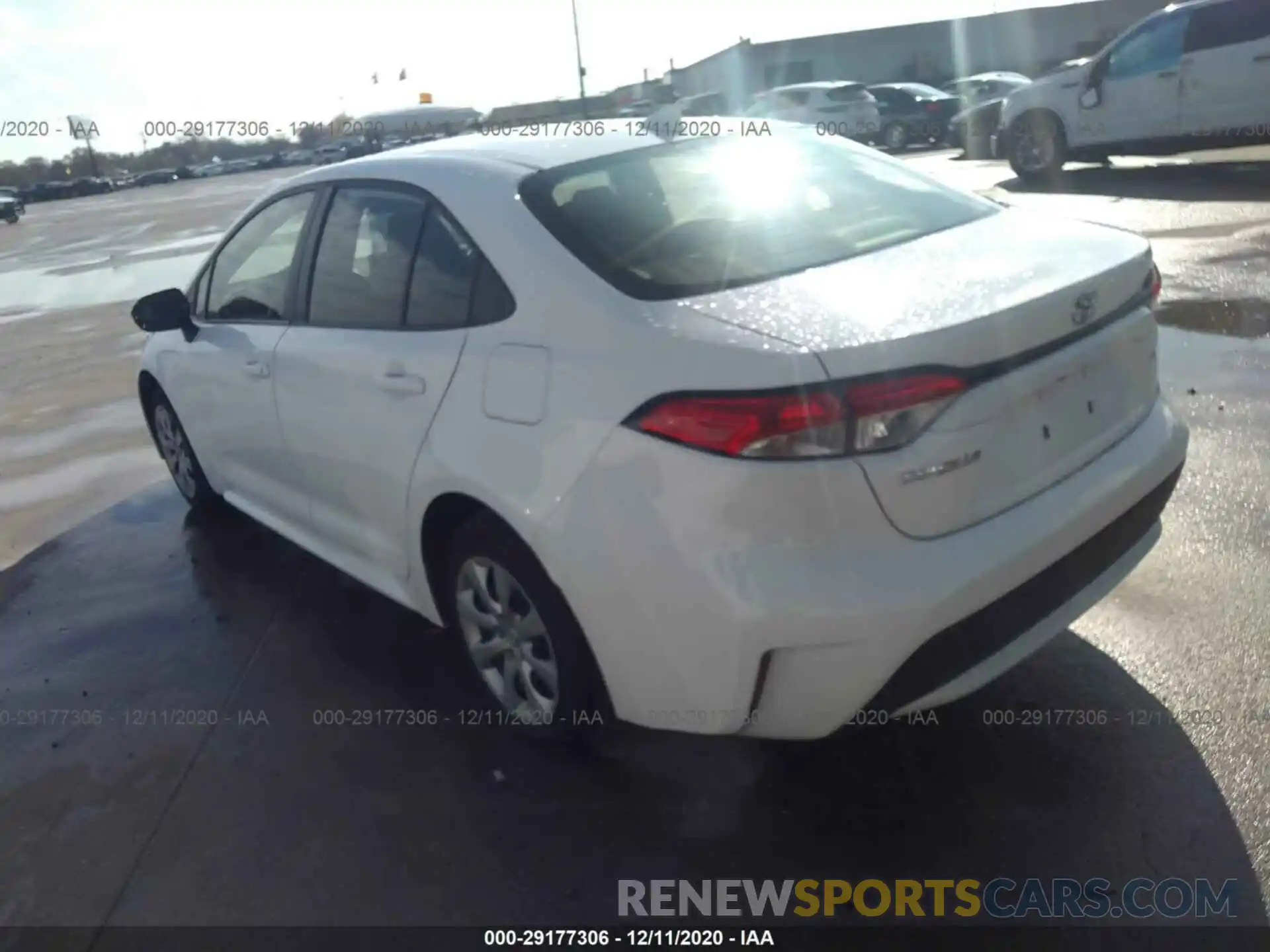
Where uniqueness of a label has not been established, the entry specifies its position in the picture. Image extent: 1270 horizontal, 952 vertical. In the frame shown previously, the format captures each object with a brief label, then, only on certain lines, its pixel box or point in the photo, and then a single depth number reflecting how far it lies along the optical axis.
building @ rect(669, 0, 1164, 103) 45.41
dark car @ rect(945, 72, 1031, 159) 17.83
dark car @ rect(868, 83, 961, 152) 22.62
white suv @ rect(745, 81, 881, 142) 22.22
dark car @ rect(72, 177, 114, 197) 65.19
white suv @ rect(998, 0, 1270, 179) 11.24
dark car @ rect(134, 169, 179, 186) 69.44
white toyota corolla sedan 2.28
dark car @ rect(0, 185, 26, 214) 40.66
